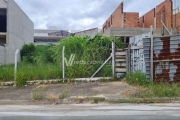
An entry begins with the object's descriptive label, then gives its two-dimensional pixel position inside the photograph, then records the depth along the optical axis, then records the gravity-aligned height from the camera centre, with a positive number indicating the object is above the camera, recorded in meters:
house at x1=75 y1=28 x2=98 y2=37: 44.45 +7.19
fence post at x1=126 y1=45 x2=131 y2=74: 11.48 +0.18
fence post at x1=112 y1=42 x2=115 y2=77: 11.57 +0.12
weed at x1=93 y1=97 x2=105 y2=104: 7.76 -1.27
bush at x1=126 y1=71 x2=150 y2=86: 9.94 -0.69
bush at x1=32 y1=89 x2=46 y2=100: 8.04 -1.20
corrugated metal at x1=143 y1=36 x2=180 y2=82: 9.68 +0.29
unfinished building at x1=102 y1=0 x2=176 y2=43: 18.67 +4.98
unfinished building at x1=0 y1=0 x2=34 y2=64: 24.76 +5.06
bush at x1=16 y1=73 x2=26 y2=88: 10.60 -0.80
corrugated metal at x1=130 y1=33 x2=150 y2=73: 10.56 +0.22
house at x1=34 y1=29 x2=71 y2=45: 48.84 +8.12
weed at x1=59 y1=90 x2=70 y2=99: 8.11 -1.16
